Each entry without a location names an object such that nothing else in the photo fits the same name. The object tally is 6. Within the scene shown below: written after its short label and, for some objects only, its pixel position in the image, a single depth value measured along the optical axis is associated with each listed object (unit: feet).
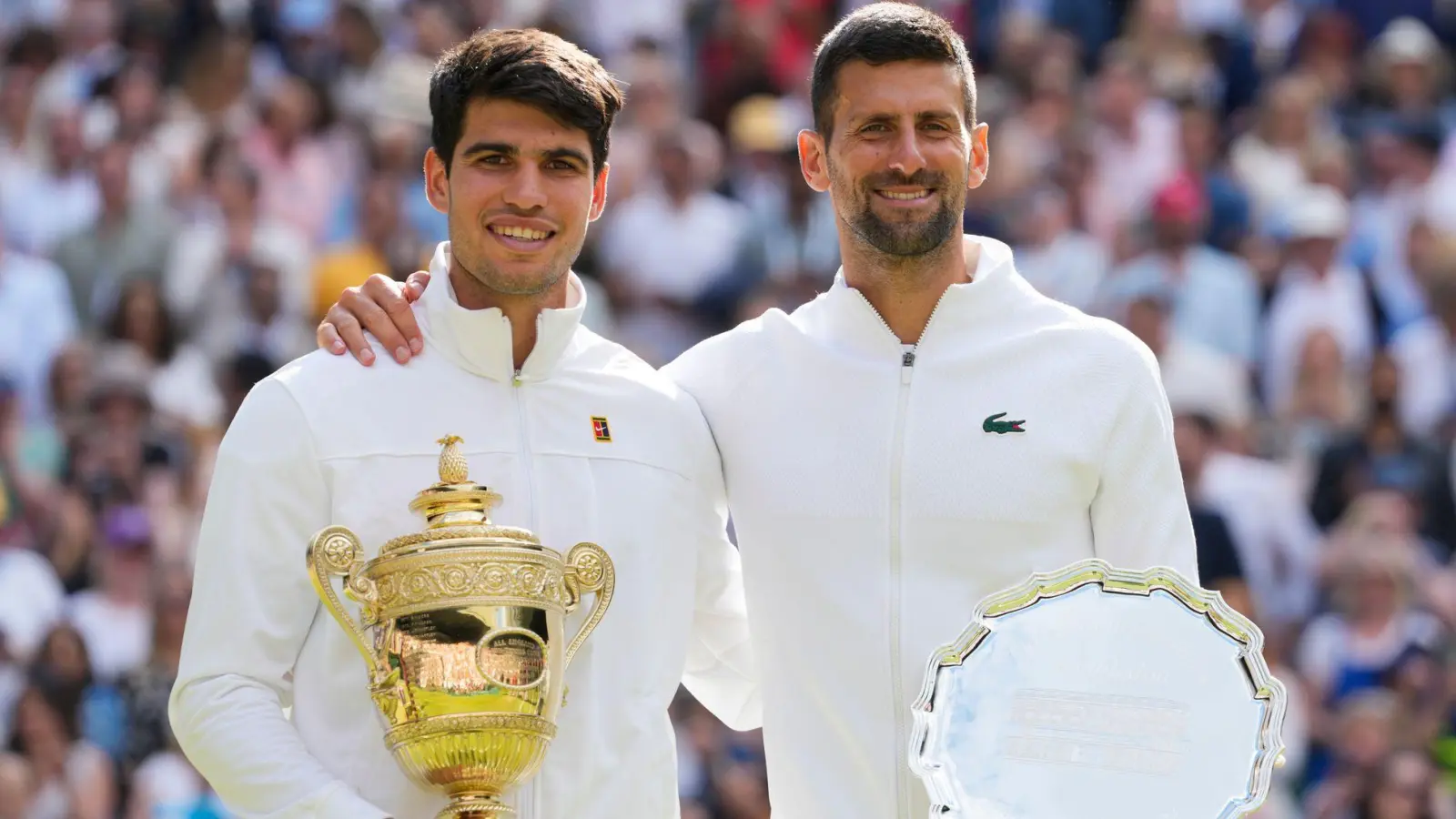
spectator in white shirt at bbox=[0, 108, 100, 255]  74.59
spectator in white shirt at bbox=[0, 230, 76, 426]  70.28
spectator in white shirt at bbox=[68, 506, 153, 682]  62.39
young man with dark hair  31.65
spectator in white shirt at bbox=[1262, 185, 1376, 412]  71.36
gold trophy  30.30
